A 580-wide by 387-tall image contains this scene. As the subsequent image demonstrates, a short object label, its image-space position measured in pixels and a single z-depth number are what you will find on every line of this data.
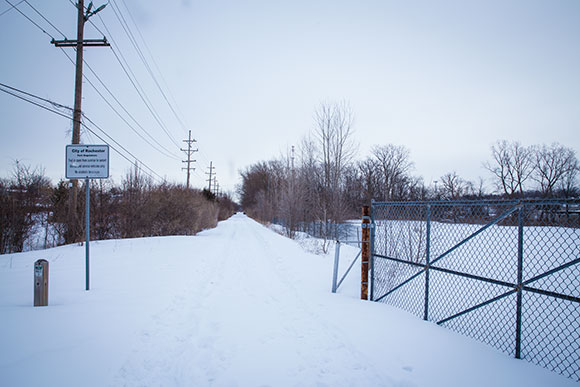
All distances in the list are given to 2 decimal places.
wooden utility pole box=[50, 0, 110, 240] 11.02
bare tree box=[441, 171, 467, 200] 54.99
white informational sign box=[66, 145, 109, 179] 5.59
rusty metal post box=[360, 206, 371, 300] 5.43
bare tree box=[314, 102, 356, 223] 15.25
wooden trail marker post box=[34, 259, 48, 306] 4.53
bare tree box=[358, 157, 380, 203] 52.67
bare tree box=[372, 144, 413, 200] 51.04
